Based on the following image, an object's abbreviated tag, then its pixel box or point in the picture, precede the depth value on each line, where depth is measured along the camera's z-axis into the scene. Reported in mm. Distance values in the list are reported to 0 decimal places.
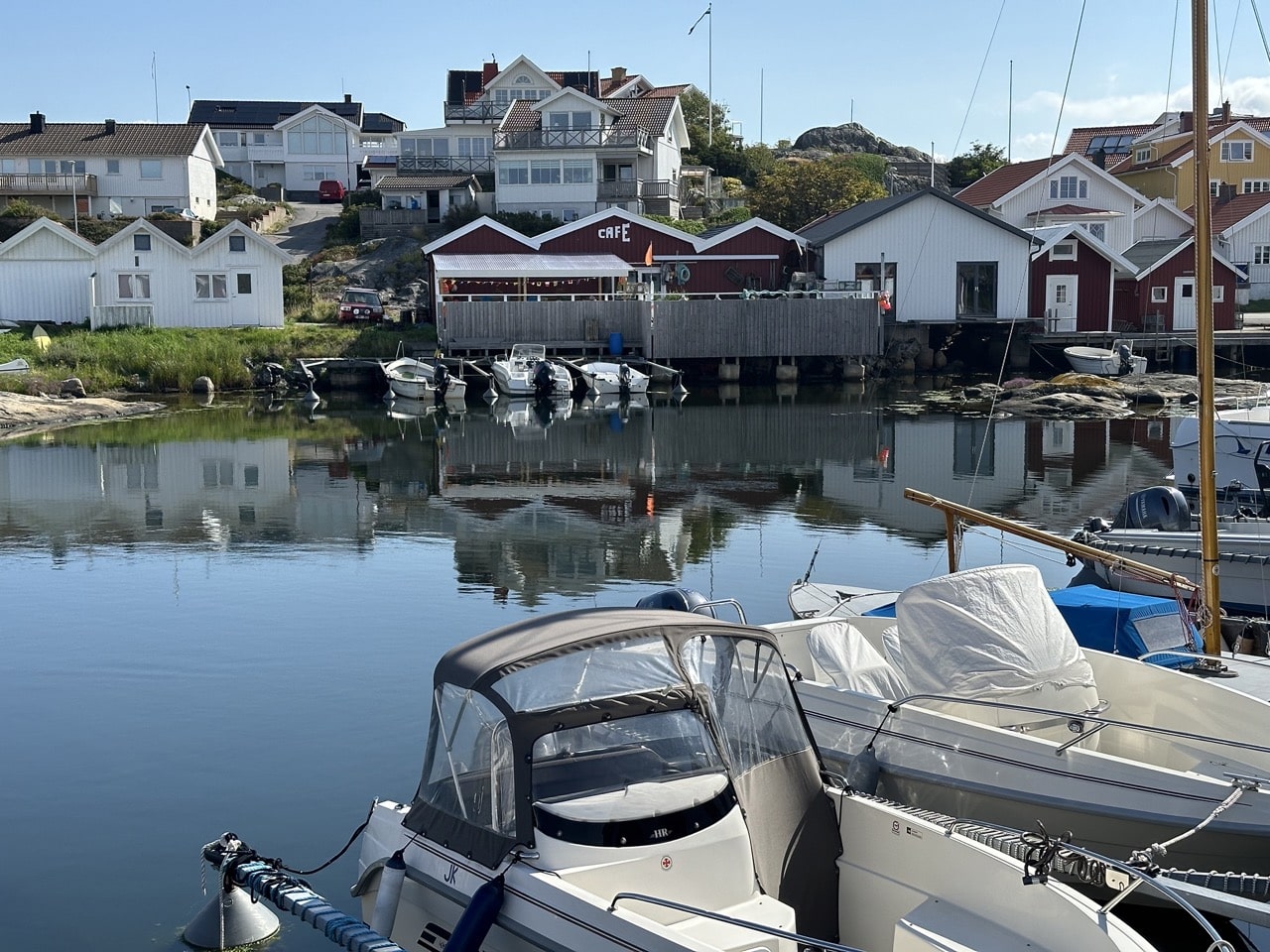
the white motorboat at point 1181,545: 16438
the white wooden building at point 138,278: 53281
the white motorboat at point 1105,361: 50844
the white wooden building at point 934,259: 53875
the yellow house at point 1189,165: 69125
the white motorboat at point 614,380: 49344
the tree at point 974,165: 85250
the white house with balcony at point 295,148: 88062
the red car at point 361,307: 55562
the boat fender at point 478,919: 6867
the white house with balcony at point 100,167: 71188
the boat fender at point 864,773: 9898
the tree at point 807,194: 68375
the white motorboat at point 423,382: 48562
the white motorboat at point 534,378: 49594
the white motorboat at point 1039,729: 8734
